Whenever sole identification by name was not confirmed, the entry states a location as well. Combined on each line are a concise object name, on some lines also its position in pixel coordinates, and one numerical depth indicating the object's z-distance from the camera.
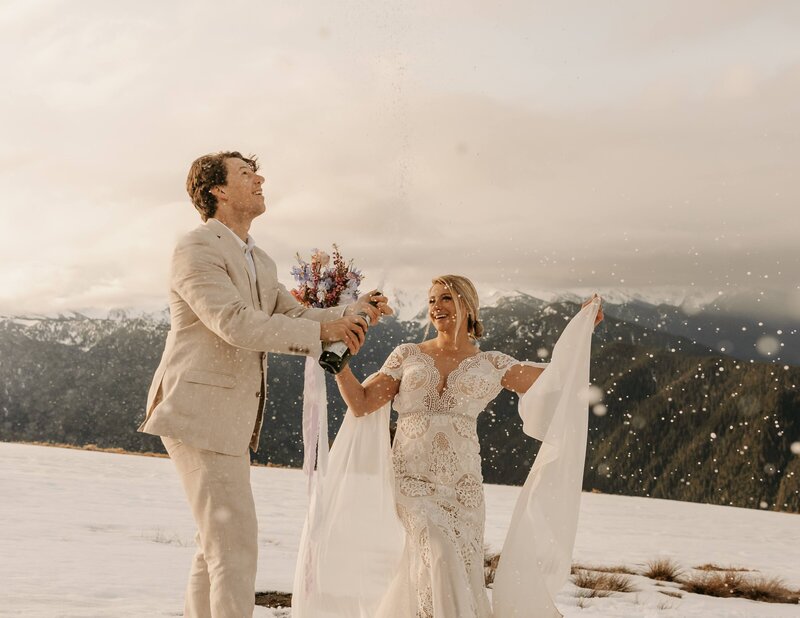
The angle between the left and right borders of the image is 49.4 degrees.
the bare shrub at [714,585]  8.75
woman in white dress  5.62
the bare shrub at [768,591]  8.70
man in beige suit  4.08
